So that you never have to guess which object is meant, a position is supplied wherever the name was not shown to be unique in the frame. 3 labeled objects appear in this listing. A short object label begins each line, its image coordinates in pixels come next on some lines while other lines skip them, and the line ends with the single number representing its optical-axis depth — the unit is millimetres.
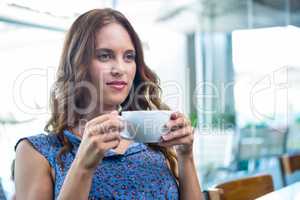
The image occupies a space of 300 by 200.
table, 1262
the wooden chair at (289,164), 1950
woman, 955
